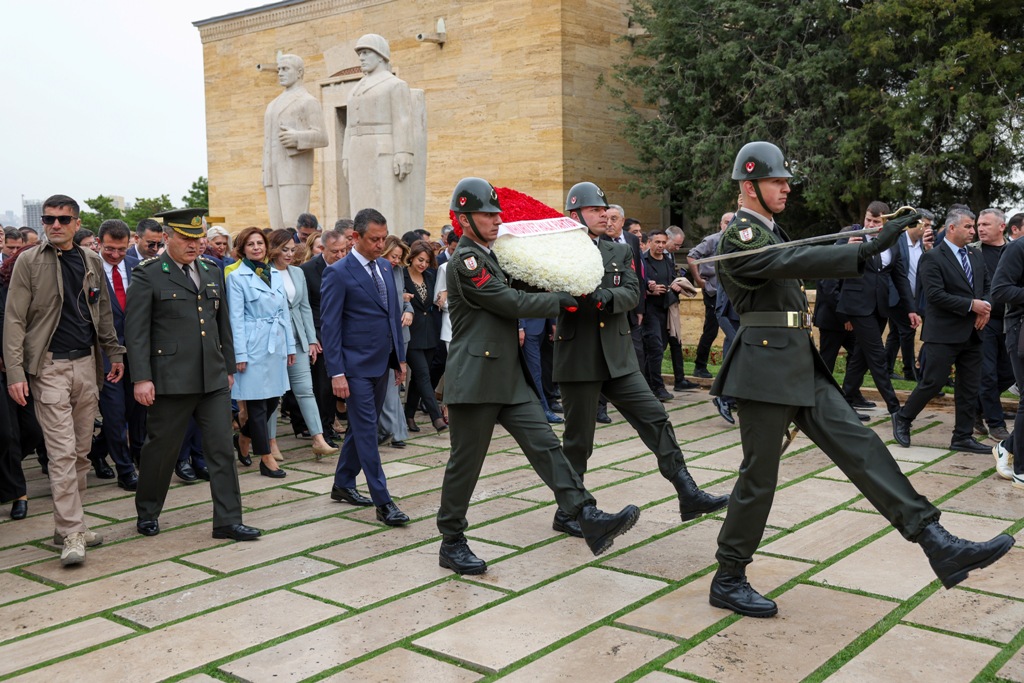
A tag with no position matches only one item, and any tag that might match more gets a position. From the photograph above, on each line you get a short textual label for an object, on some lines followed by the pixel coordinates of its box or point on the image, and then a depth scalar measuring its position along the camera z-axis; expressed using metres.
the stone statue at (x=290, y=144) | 12.80
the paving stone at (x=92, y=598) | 4.31
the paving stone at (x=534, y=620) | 3.82
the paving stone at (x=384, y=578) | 4.51
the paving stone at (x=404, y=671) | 3.58
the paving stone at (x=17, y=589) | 4.66
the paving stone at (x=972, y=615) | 3.93
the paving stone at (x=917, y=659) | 3.51
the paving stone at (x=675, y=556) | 4.80
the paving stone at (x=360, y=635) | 3.70
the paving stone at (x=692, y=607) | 4.04
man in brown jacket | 5.31
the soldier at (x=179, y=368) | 5.53
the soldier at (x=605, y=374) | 5.31
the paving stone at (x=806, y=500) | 5.67
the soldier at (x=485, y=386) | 4.63
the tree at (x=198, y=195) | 33.03
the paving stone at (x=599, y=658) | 3.57
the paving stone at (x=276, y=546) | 5.11
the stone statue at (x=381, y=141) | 11.51
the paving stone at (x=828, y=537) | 5.00
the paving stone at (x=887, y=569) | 4.47
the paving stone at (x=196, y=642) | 3.71
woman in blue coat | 7.05
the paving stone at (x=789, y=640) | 3.59
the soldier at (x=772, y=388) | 3.97
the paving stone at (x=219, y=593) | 4.33
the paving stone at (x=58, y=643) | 3.86
